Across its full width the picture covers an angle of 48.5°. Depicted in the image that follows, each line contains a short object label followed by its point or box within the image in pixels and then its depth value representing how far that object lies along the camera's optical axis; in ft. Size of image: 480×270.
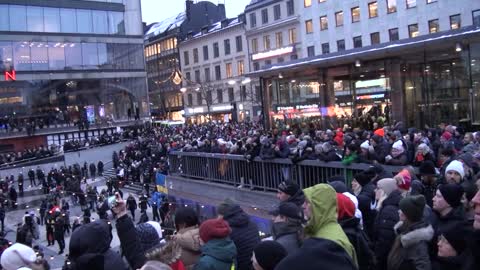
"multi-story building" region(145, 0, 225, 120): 290.76
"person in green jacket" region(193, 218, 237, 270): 15.25
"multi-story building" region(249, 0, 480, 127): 68.85
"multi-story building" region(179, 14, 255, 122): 240.94
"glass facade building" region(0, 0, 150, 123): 180.14
